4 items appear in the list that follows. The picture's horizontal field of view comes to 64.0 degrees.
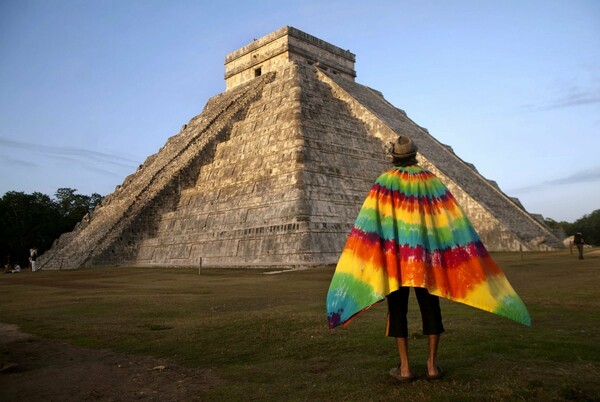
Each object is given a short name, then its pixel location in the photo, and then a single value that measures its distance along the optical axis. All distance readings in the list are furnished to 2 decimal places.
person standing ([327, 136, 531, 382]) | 3.79
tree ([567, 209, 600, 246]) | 50.69
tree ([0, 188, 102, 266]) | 43.12
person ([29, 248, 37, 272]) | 27.48
